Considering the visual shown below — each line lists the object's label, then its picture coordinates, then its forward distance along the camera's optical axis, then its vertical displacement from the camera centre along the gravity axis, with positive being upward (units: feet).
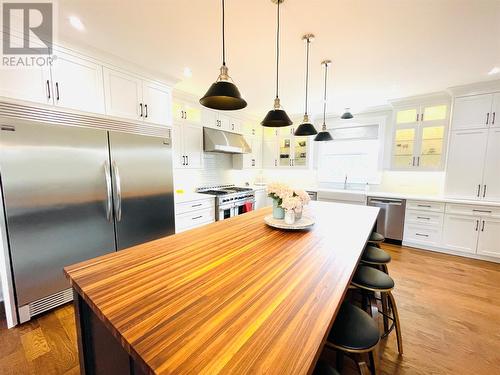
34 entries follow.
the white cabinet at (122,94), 7.64 +2.75
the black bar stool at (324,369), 2.79 -2.66
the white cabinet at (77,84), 6.47 +2.67
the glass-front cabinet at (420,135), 11.91 +2.06
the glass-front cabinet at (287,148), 16.67 +1.68
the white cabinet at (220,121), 12.82 +3.05
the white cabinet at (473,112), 10.32 +2.97
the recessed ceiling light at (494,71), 8.60 +4.19
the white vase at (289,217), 5.99 -1.38
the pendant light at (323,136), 9.45 +1.48
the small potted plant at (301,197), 5.99 -0.79
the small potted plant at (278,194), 5.91 -0.72
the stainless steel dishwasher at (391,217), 12.30 -2.74
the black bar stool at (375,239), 7.06 -2.30
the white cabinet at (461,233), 10.60 -3.17
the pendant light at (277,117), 6.40 +1.56
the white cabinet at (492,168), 10.21 +0.16
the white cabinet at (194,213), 10.08 -2.32
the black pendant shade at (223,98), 4.40 +1.65
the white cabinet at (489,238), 10.12 -3.21
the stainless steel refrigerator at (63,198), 5.85 -1.01
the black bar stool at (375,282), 4.51 -2.45
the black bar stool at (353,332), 3.02 -2.44
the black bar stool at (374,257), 5.79 -2.44
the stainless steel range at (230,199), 11.86 -1.89
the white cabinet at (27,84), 5.69 +2.28
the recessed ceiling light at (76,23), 5.75 +4.00
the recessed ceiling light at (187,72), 8.67 +4.02
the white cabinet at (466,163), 10.60 +0.41
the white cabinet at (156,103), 8.79 +2.79
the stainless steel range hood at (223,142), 12.47 +1.64
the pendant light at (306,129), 7.88 +1.52
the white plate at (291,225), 5.82 -1.56
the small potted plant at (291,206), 5.73 -1.03
